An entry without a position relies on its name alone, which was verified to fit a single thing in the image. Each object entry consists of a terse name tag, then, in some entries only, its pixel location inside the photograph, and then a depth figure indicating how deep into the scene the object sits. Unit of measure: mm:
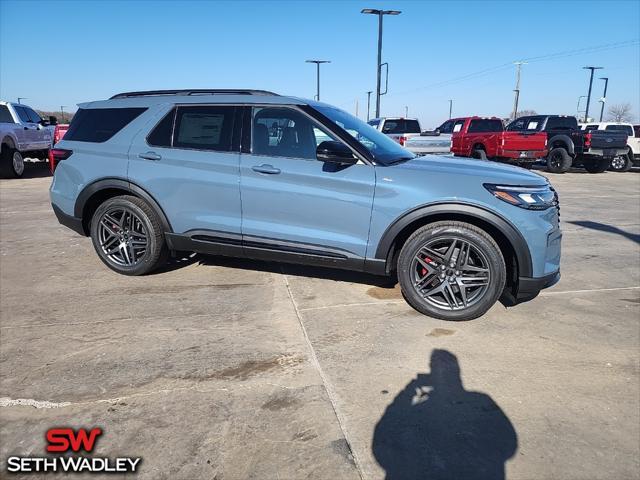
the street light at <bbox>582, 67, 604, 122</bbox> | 47491
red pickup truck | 16109
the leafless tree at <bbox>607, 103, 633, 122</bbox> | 82962
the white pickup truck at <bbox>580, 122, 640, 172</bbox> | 17906
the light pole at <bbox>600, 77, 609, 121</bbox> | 51638
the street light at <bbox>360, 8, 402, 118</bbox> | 21656
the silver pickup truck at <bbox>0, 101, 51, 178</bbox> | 12938
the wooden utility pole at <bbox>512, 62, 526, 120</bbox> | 42750
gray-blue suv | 3572
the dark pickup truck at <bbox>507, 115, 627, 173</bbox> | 16453
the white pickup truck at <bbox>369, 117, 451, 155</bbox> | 14188
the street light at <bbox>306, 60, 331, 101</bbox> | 34625
